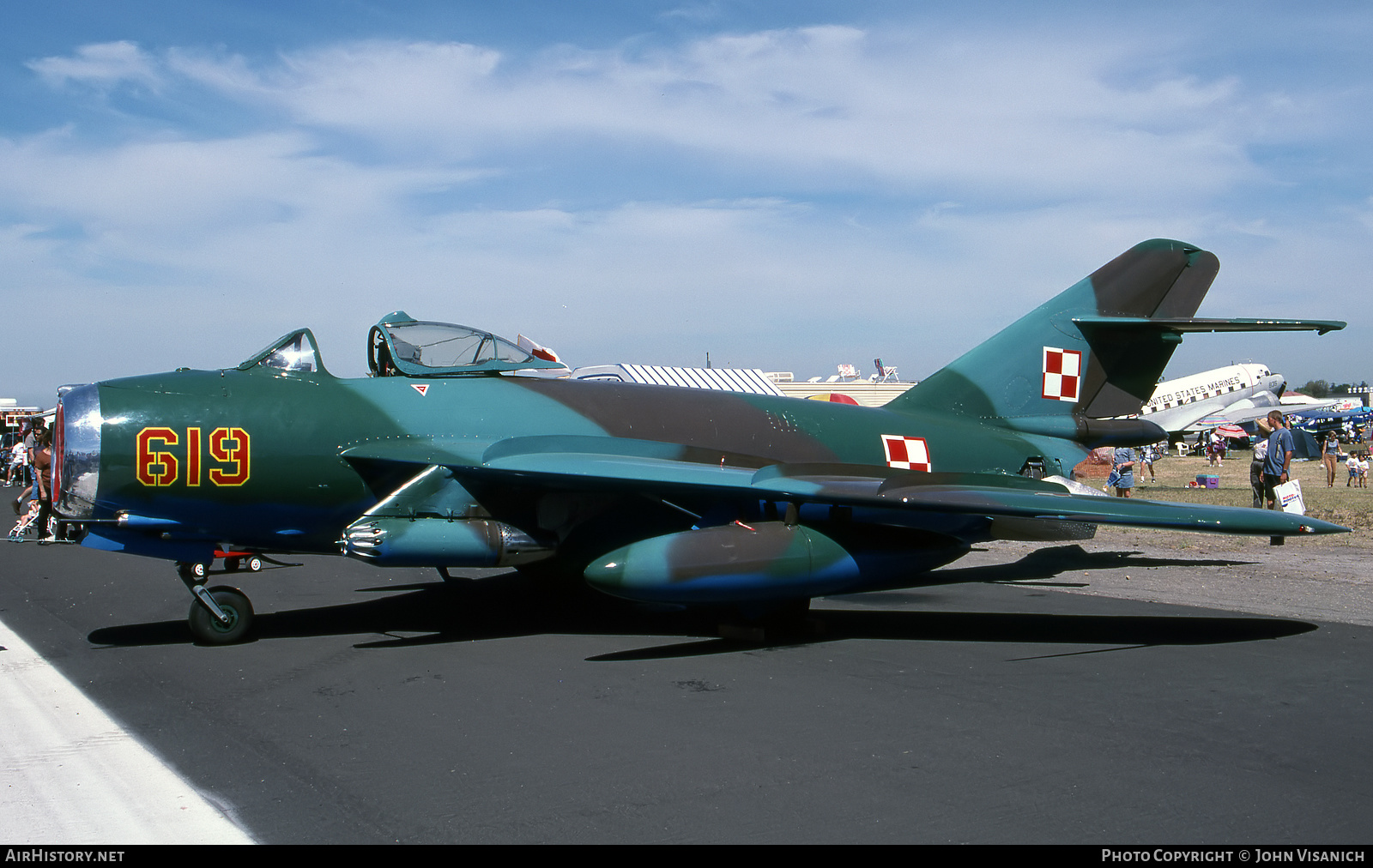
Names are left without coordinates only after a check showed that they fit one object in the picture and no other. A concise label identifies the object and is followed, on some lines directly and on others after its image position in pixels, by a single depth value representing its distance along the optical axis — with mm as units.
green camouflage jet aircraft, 7711
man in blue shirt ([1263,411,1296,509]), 14758
